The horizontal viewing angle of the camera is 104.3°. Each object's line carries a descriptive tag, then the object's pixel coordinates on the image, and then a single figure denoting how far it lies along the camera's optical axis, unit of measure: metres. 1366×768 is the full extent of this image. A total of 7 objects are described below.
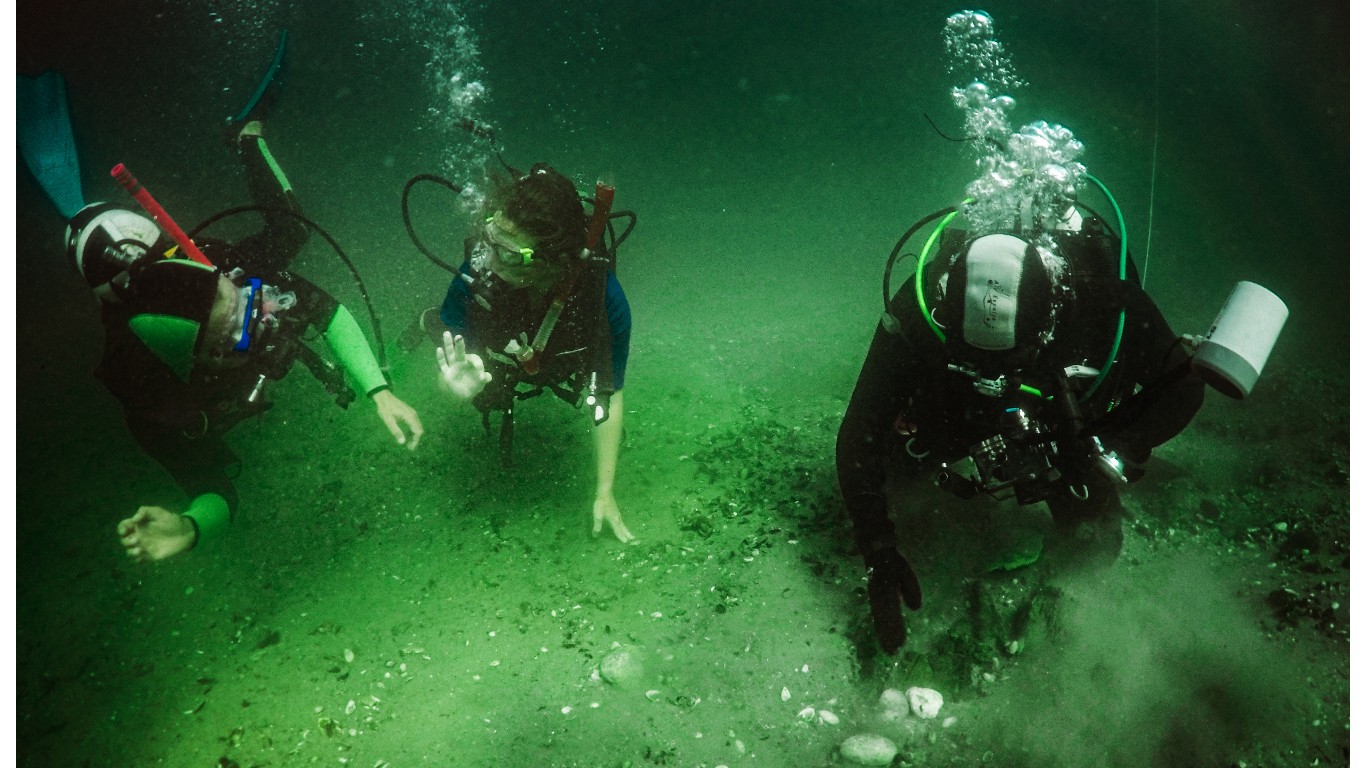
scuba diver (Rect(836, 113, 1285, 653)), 2.43
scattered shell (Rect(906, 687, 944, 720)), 2.55
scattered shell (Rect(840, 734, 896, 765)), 2.36
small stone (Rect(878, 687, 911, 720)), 2.55
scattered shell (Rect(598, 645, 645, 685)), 2.67
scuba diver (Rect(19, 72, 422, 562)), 2.33
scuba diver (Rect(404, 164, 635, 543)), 2.71
